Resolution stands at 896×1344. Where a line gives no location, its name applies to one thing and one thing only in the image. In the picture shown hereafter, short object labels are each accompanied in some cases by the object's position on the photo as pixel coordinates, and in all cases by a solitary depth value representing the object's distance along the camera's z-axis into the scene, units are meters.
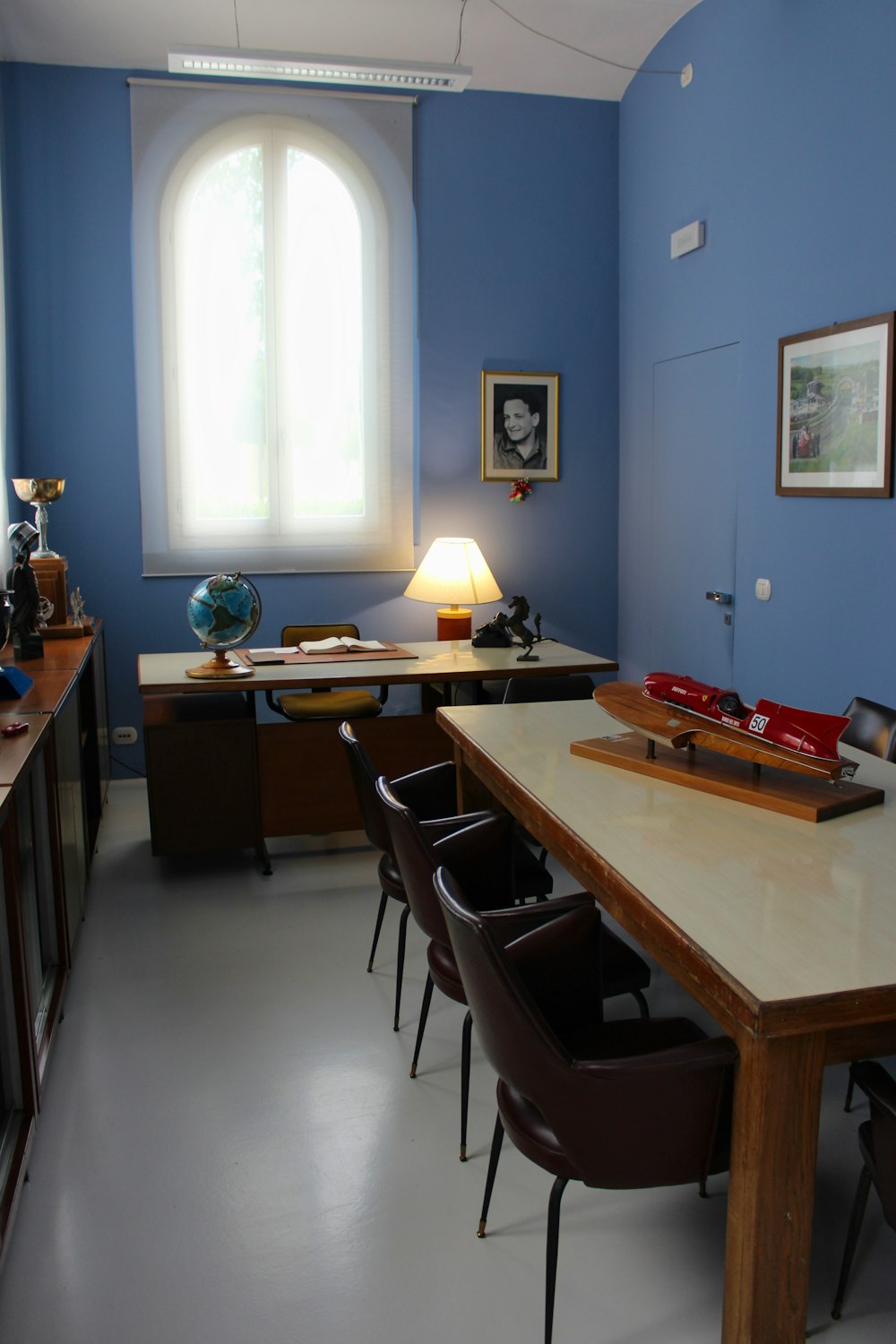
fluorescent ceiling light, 4.38
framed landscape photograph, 3.71
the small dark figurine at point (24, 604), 4.02
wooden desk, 4.00
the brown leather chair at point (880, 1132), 1.53
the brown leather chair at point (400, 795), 2.70
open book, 4.51
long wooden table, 1.42
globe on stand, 4.06
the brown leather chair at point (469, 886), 2.16
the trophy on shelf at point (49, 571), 4.57
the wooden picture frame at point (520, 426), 5.80
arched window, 5.38
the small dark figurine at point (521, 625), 4.44
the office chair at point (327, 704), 4.39
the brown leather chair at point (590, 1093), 1.54
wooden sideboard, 2.27
